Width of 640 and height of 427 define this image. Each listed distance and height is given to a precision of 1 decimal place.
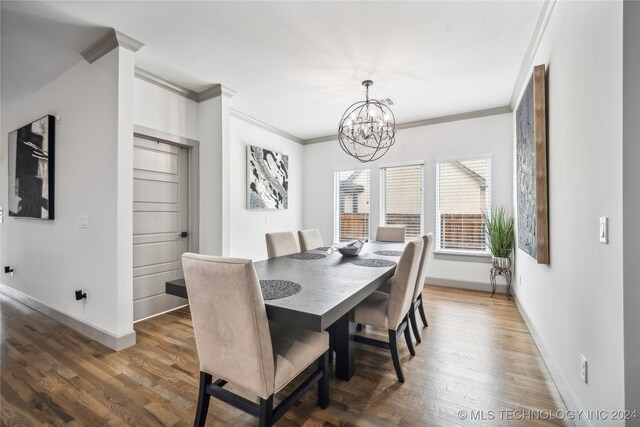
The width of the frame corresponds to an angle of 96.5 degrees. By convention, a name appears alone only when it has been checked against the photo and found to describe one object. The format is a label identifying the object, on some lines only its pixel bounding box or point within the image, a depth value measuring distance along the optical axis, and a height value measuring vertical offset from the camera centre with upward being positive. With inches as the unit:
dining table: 48.9 -16.1
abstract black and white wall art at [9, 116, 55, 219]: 117.7 +19.4
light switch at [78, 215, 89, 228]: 103.1 -2.8
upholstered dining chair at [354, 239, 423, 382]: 73.7 -25.8
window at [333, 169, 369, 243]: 200.7 +5.6
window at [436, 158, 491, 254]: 161.5 +6.0
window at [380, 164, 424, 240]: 179.8 +10.5
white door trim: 136.3 +8.9
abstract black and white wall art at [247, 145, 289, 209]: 169.9 +22.2
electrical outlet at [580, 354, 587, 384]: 56.2 -30.9
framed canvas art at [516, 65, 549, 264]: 82.3 +14.2
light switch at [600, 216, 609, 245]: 46.1 -2.7
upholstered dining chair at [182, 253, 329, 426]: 46.2 -22.8
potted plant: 143.5 -13.4
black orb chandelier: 115.7 +36.4
